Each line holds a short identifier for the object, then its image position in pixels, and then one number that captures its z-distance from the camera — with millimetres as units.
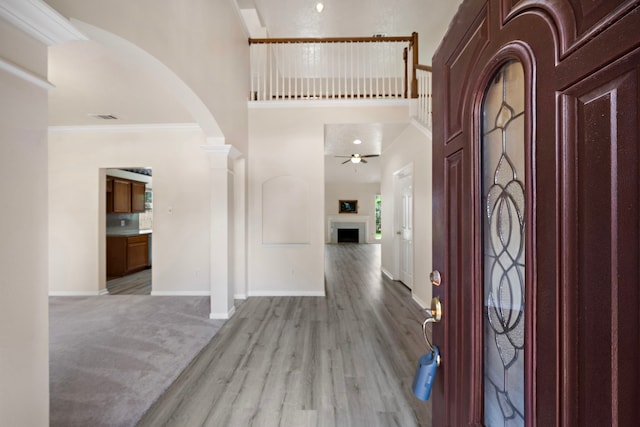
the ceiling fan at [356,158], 6133
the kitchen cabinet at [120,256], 5859
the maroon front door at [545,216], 450
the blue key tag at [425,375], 1062
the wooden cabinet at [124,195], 5738
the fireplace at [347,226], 12805
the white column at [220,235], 3518
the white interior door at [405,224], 4672
